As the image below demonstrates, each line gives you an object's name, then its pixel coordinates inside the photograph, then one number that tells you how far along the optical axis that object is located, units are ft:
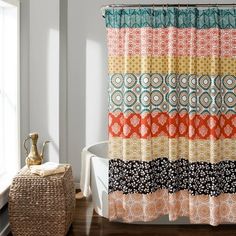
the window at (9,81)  13.51
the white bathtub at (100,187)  12.51
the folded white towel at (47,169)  11.44
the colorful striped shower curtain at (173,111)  11.50
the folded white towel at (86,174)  12.84
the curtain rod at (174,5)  11.34
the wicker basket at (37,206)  11.19
